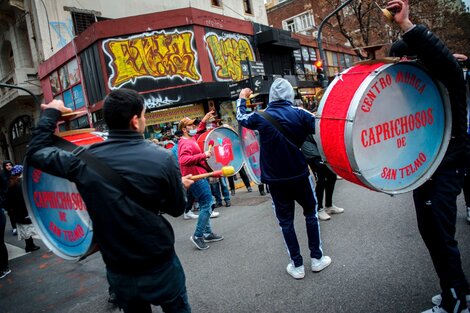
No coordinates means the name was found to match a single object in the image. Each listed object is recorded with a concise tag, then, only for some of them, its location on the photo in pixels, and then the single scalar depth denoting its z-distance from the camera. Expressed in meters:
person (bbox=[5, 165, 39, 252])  6.96
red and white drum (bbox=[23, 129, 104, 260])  2.42
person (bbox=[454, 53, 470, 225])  2.90
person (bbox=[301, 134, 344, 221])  5.55
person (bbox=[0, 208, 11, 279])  5.62
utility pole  13.30
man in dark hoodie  3.54
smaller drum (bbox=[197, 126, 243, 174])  6.32
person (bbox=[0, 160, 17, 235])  6.63
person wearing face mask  5.07
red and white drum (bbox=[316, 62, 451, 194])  2.25
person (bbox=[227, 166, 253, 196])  9.32
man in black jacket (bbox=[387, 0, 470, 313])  2.23
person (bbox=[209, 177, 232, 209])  8.04
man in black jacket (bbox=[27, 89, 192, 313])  1.91
